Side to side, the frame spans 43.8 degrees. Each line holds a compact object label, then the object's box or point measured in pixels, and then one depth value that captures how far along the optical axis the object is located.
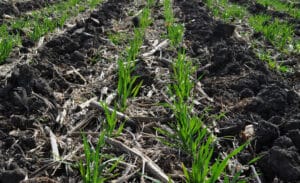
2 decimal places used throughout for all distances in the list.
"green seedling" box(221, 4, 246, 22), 6.62
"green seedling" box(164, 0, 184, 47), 4.49
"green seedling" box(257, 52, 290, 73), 3.83
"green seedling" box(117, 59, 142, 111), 2.66
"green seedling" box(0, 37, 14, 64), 3.73
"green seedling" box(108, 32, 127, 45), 4.56
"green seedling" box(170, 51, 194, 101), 2.71
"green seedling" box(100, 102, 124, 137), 2.19
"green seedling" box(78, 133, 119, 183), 1.69
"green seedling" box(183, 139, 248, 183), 1.67
